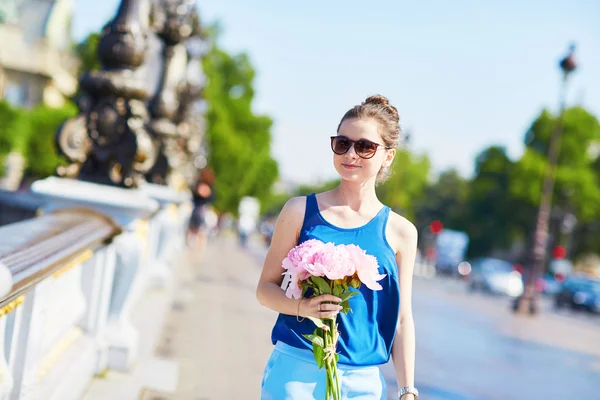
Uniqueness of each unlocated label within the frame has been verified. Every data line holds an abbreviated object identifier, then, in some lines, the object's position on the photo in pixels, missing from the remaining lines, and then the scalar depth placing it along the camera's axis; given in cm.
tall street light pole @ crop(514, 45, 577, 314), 2305
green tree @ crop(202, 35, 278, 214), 5300
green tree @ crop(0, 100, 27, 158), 3922
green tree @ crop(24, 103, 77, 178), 3703
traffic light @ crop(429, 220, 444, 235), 6109
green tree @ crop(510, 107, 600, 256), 6131
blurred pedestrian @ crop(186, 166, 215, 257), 1644
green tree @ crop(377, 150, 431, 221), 8662
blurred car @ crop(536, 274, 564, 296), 4737
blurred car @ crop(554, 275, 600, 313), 3500
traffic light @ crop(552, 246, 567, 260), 4966
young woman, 285
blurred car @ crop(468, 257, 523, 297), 3944
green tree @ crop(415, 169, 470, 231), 9944
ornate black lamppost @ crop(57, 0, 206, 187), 587
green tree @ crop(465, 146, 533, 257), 6738
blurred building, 5278
